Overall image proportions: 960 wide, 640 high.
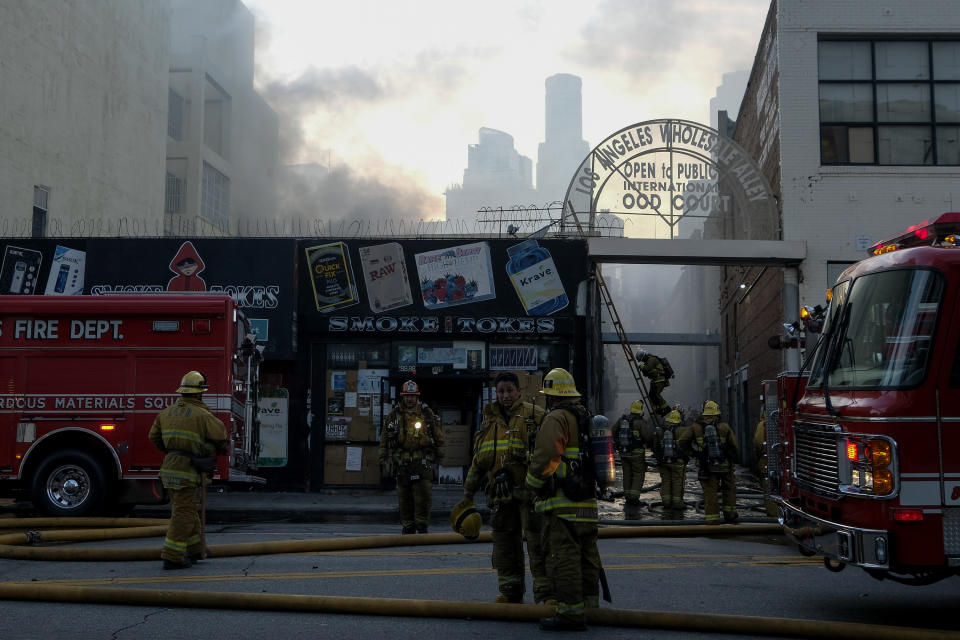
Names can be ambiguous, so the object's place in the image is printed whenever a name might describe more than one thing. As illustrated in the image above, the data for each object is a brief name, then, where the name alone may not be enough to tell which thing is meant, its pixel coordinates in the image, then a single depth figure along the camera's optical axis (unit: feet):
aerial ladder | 56.00
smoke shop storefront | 55.31
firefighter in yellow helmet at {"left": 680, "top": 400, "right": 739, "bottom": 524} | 39.52
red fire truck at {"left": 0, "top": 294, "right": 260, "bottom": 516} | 39.52
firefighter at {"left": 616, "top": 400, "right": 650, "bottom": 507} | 50.44
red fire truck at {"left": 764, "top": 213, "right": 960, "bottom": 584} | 18.75
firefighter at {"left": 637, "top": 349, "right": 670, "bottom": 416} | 51.03
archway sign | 58.65
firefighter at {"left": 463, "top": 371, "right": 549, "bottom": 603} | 21.83
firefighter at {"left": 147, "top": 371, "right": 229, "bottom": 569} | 27.09
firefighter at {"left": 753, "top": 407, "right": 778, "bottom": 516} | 41.78
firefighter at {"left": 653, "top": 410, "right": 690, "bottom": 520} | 45.96
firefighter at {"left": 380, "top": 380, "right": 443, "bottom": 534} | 35.60
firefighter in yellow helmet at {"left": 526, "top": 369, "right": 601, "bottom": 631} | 19.66
